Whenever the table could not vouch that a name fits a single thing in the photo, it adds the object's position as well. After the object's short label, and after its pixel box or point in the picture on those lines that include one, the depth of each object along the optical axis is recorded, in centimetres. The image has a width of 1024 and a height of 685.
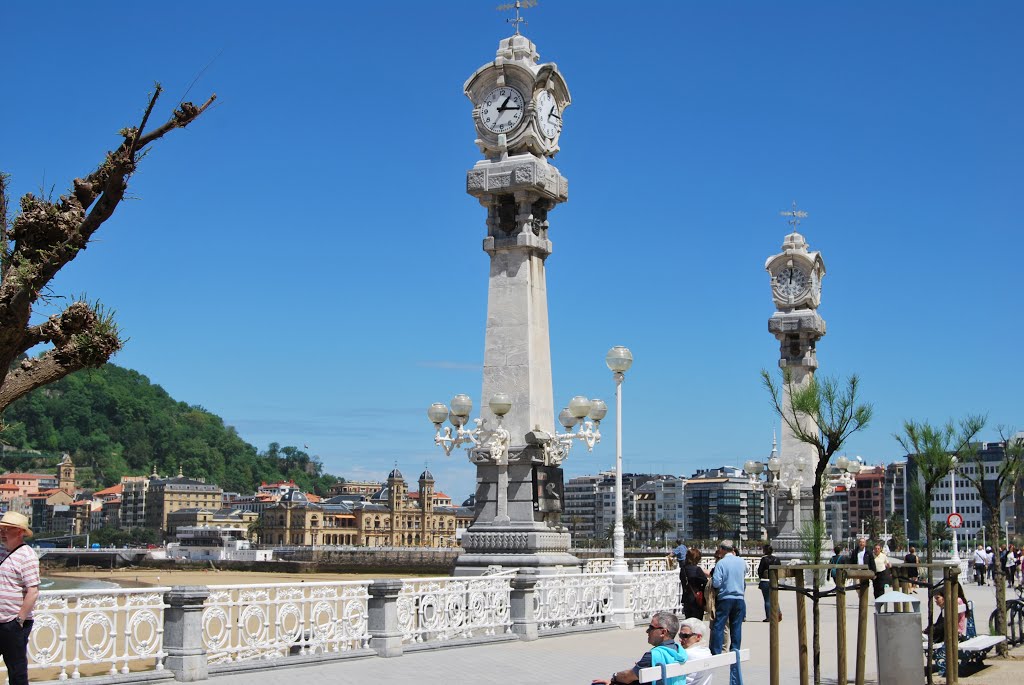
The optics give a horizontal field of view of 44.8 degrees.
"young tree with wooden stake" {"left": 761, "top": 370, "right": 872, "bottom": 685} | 1978
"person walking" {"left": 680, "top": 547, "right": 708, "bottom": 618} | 1625
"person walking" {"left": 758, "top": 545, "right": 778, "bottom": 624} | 2140
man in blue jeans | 1501
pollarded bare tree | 877
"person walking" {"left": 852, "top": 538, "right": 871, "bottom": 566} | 2419
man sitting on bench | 861
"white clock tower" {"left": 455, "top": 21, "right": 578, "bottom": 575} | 2269
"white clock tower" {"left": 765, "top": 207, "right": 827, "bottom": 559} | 3766
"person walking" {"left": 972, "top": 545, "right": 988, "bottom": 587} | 3860
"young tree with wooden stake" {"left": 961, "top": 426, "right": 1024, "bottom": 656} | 1822
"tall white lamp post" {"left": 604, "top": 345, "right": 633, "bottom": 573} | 2230
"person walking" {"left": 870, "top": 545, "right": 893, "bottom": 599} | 2089
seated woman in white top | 893
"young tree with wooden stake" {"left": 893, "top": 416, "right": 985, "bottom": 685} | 2136
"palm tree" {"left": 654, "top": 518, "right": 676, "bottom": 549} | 17450
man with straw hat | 952
